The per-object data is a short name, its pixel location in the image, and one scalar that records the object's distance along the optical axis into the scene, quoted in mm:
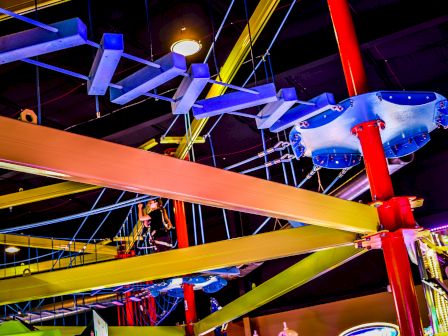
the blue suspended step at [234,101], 4082
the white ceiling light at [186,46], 7562
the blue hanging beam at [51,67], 3263
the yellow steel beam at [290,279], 6723
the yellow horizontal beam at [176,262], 6043
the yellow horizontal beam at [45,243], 11245
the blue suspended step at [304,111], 4828
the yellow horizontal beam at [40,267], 12477
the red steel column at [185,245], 10766
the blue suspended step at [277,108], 4293
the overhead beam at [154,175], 3186
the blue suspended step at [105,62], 3244
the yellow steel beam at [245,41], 5922
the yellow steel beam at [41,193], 6989
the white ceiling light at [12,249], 15812
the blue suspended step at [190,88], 3669
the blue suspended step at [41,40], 3090
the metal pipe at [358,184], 9203
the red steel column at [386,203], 5102
